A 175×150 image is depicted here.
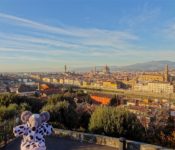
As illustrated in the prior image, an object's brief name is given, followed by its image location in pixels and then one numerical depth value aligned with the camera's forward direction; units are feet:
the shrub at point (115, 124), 15.30
